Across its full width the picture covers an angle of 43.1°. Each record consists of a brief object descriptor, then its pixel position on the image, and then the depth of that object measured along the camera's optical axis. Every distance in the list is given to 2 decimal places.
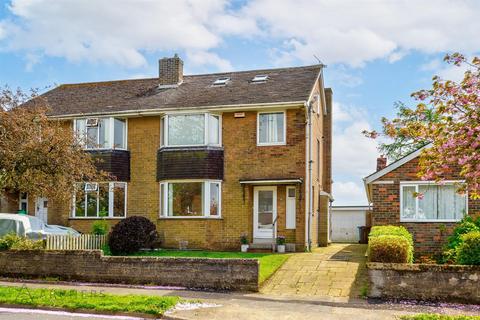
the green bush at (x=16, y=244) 18.42
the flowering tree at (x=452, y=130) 9.73
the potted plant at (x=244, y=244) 23.65
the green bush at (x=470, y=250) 14.43
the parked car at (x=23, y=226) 21.52
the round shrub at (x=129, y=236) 22.56
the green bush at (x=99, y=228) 24.13
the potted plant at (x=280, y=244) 23.09
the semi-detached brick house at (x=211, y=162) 24.02
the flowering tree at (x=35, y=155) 17.95
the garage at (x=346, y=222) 36.84
